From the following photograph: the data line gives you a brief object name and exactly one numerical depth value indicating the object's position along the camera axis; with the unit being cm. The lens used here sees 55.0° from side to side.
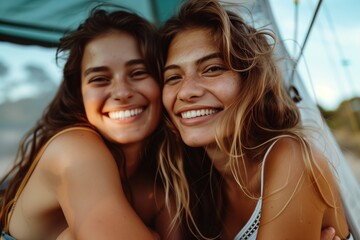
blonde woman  97
